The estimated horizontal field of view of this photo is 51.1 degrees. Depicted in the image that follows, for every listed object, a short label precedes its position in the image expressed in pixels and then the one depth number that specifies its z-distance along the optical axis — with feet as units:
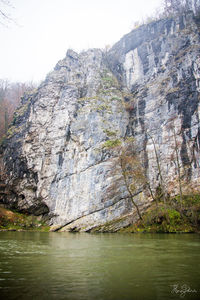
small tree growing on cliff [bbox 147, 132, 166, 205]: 63.12
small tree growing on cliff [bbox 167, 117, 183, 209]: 63.37
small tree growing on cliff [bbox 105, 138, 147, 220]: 63.72
